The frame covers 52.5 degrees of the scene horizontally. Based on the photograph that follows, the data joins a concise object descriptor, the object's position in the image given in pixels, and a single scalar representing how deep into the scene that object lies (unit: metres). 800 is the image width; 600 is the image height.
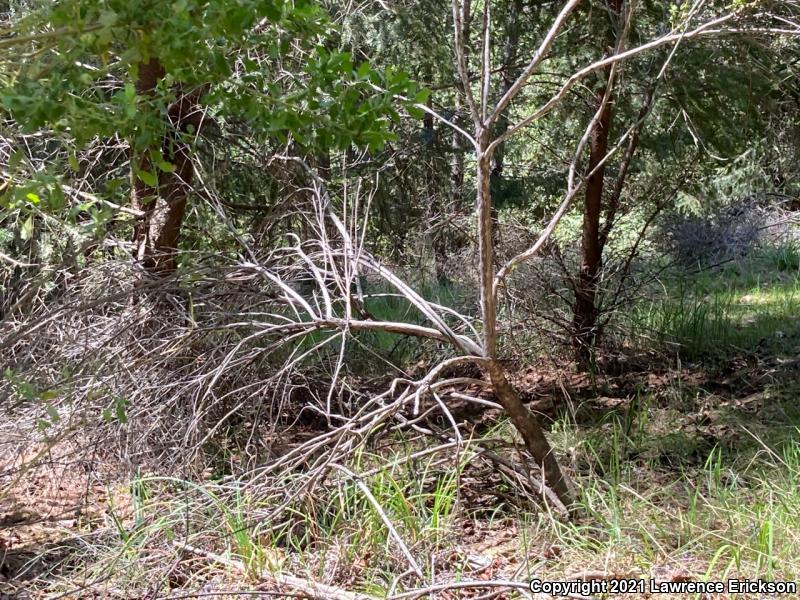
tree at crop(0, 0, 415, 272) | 2.20
